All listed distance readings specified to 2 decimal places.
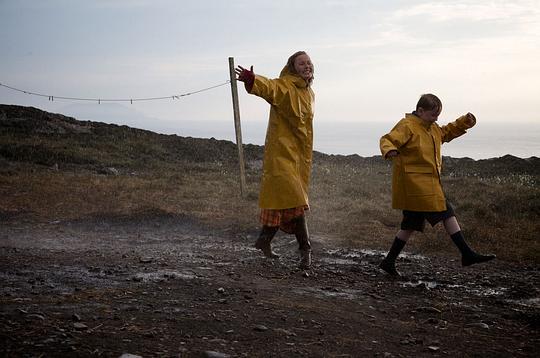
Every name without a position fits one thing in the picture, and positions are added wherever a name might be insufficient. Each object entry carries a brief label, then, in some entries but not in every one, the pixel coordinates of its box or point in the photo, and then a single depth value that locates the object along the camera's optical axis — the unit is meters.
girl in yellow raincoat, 6.27
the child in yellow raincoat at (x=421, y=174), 6.07
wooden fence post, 12.73
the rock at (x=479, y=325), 4.60
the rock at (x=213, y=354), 3.38
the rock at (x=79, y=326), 3.67
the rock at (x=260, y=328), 4.02
